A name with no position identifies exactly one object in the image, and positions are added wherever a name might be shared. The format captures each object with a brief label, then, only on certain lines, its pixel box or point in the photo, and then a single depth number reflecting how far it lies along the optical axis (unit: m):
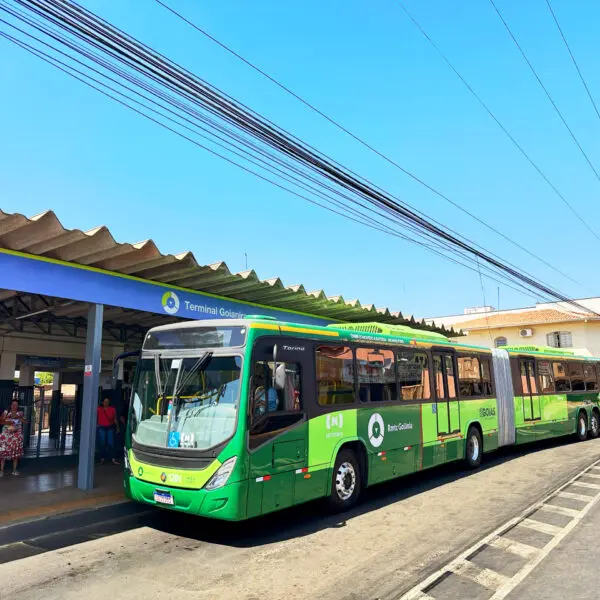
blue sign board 8.56
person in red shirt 12.33
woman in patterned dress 10.65
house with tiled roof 37.84
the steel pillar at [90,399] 9.30
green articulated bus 6.32
